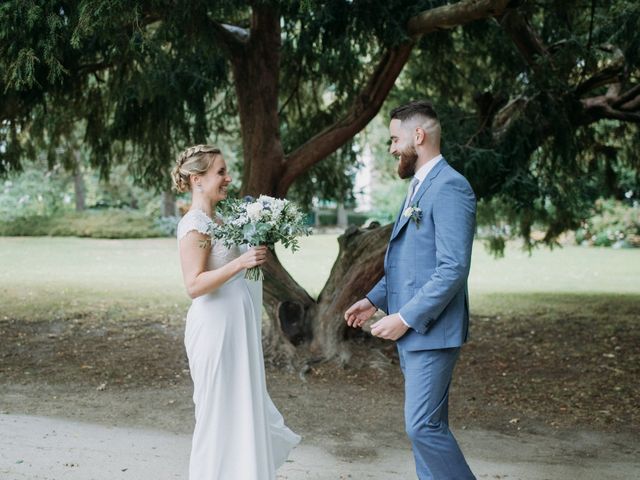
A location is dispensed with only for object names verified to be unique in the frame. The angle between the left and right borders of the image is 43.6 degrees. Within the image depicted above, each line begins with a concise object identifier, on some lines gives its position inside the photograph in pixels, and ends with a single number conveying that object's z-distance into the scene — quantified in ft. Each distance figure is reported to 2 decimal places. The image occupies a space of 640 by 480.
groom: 12.36
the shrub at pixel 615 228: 107.96
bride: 14.34
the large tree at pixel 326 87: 25.43
